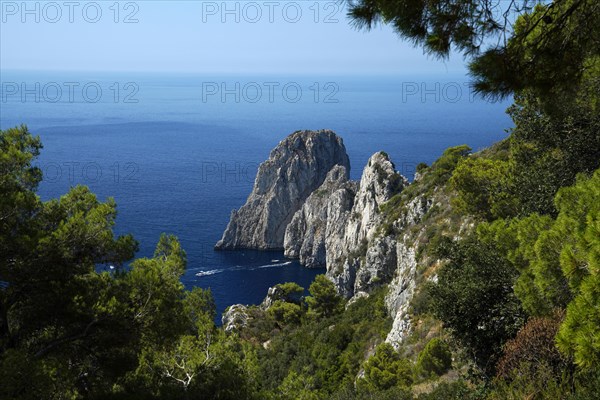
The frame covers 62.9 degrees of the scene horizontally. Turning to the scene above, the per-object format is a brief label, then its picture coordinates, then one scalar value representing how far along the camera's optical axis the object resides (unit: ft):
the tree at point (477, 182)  90.74
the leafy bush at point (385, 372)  71.61
